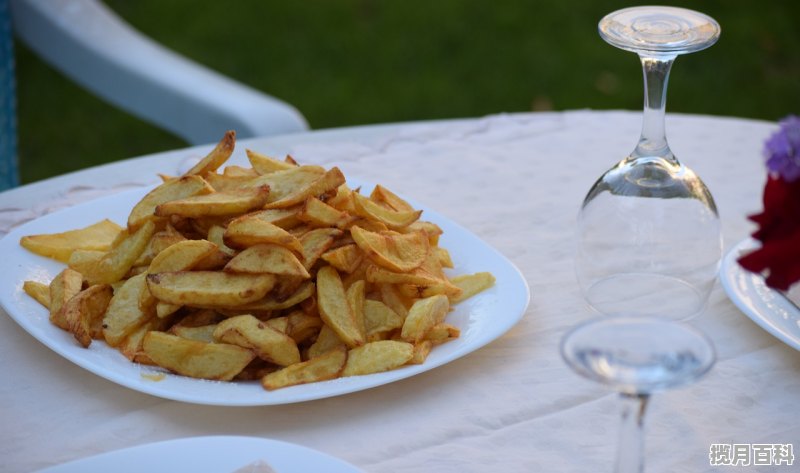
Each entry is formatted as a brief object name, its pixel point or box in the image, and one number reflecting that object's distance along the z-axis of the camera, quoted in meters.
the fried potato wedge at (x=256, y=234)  1.06
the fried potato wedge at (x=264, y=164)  1.16
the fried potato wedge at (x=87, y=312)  1.07
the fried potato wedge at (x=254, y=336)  1.04
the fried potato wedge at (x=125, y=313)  1.07
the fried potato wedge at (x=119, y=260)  1.10
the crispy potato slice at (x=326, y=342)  1.07
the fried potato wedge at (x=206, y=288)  1.05
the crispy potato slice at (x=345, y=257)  1.08
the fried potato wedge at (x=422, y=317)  1.07
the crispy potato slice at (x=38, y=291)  1.11
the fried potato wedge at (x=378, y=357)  1.06
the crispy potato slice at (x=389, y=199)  1.16
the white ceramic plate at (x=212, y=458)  0.98
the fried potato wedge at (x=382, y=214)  1.12
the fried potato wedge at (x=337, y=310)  1.05
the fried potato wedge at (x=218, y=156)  1.15
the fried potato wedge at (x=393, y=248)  1.08
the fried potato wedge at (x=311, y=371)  1.04
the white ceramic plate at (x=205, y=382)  1.04
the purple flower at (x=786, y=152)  0.91
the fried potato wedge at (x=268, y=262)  1.05
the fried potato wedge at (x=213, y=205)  1.10
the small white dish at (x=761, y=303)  1.11
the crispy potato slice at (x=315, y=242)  1.08
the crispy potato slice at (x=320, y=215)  1.10
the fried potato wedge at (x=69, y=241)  1.17
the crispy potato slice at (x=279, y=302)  1.06
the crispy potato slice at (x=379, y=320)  1.08
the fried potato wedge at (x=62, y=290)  1.09
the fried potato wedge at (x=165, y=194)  1.11
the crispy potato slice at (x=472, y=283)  1.15
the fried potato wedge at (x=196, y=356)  1.04
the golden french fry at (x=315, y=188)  1.10
